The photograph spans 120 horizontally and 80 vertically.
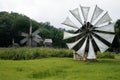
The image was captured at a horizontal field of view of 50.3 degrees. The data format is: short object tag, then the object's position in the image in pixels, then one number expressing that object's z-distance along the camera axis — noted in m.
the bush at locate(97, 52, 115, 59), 19.35
